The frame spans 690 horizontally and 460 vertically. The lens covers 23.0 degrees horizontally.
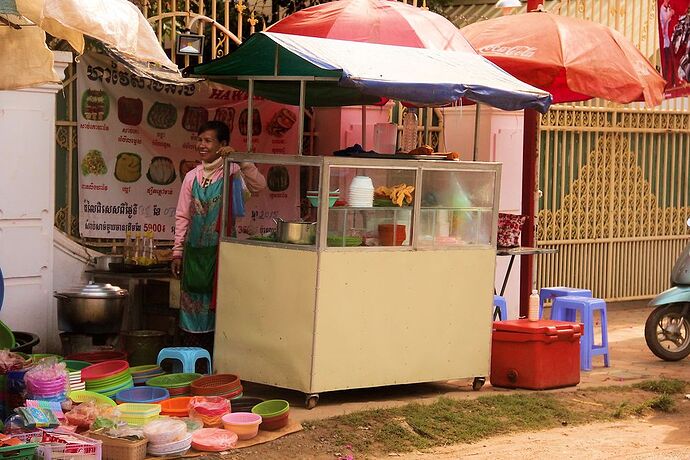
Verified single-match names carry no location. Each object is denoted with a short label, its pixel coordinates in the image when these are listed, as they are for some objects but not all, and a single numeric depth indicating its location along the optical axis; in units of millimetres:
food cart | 11239
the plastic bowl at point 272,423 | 10406
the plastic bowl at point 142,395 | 10613
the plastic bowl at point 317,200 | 11271
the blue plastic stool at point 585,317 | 14408
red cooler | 12759
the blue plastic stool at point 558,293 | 14911
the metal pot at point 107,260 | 13209
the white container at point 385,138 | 13337
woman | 12502
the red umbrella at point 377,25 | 13434
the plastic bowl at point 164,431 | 9548
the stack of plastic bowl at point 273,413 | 10410
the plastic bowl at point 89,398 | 10271
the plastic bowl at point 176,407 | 10522
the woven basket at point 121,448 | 9345
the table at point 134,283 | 12963
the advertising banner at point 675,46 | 16795
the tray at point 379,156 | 12042
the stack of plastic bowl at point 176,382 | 11004
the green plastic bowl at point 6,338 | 11014
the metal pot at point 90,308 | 12085
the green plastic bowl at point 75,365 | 11143
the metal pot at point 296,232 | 11336
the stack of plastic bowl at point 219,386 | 10907
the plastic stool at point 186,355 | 11807
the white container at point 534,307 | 12995
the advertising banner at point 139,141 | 13369
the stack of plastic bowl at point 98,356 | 11592
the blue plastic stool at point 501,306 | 14911
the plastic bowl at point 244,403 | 10807
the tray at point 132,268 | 13102
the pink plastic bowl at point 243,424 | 10153
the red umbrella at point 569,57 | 14033
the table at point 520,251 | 13905
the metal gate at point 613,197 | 18432
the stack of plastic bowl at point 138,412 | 9901
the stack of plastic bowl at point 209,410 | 10329
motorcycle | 15082
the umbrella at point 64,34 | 8676
